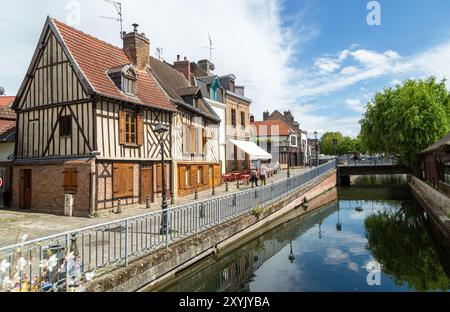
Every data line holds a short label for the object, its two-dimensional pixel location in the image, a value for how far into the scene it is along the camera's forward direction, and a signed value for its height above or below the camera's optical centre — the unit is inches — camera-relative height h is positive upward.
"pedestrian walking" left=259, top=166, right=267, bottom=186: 860.6 -35.3
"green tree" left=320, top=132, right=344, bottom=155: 3346.5 +231.1
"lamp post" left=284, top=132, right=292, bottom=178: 1678.8 +107.9
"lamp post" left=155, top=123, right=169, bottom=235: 330.0 -49.4
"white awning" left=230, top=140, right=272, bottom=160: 1042.2 +49.1
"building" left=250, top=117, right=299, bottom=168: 1675.7 +136.3
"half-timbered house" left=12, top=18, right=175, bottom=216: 517.7 +63.9
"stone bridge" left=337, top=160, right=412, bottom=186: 1440.7 -31.1
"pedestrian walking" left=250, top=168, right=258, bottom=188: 802.8 -32.1
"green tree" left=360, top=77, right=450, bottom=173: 1094.4 +156.3
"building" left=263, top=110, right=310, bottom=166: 1976.6 +227.3
